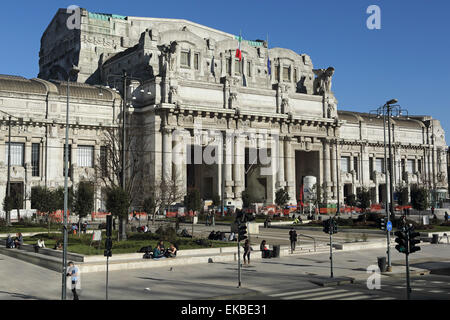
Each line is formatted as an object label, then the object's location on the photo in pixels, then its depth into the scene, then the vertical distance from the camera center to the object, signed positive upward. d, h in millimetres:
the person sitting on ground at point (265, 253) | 33000 -3925
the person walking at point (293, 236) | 33747 -2946
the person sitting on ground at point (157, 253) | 29016 -3444
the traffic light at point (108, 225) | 20344 -1296
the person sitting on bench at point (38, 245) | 31734 -3205
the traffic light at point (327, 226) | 27234 -1862
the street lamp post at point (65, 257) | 18208 -2435
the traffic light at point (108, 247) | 19828 -2087
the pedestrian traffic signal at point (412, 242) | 20608 -2081
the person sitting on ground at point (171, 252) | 29719 -3458
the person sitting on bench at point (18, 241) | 34438 -3183
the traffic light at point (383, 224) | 28828 -1891
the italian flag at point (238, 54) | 83606 +21911
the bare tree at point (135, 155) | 62319 +4902
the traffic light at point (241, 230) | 24038 -1801
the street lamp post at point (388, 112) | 27188 +6494
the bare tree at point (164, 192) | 58331 -78
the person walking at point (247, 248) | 29281 -3196
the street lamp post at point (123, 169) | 34047 +1466
